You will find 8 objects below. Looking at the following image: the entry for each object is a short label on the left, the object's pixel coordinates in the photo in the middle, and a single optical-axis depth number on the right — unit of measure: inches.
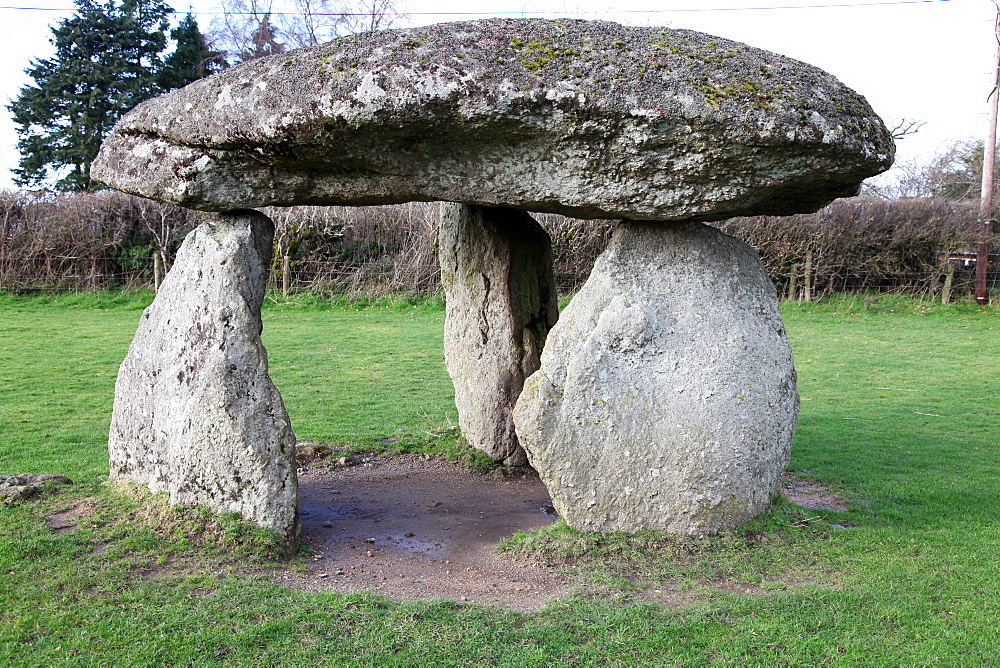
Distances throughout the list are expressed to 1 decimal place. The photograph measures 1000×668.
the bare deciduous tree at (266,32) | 1370.6
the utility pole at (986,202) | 807.7
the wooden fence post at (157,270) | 773.9
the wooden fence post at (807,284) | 791.7
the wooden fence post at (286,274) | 769.6
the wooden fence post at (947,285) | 812.0
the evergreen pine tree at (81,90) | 1135.6
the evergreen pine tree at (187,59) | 1203.2
